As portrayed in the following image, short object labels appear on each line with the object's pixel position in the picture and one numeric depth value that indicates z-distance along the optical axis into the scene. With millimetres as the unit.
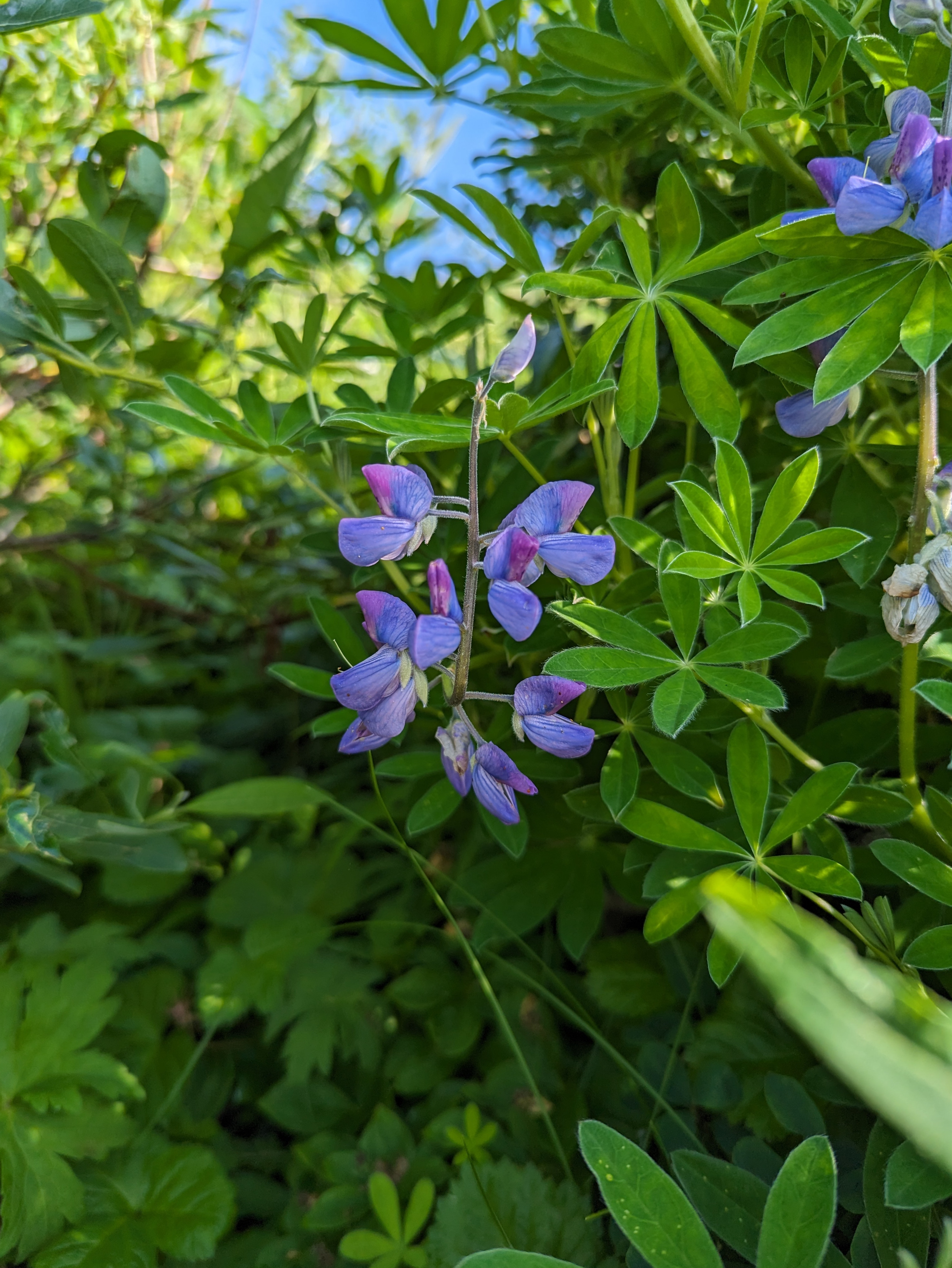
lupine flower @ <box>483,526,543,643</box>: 167
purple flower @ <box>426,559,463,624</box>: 169
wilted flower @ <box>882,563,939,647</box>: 165
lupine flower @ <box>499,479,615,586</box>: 173
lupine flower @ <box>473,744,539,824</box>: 176
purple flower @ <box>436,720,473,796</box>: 178
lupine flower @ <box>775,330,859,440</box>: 184
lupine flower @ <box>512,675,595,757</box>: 176
